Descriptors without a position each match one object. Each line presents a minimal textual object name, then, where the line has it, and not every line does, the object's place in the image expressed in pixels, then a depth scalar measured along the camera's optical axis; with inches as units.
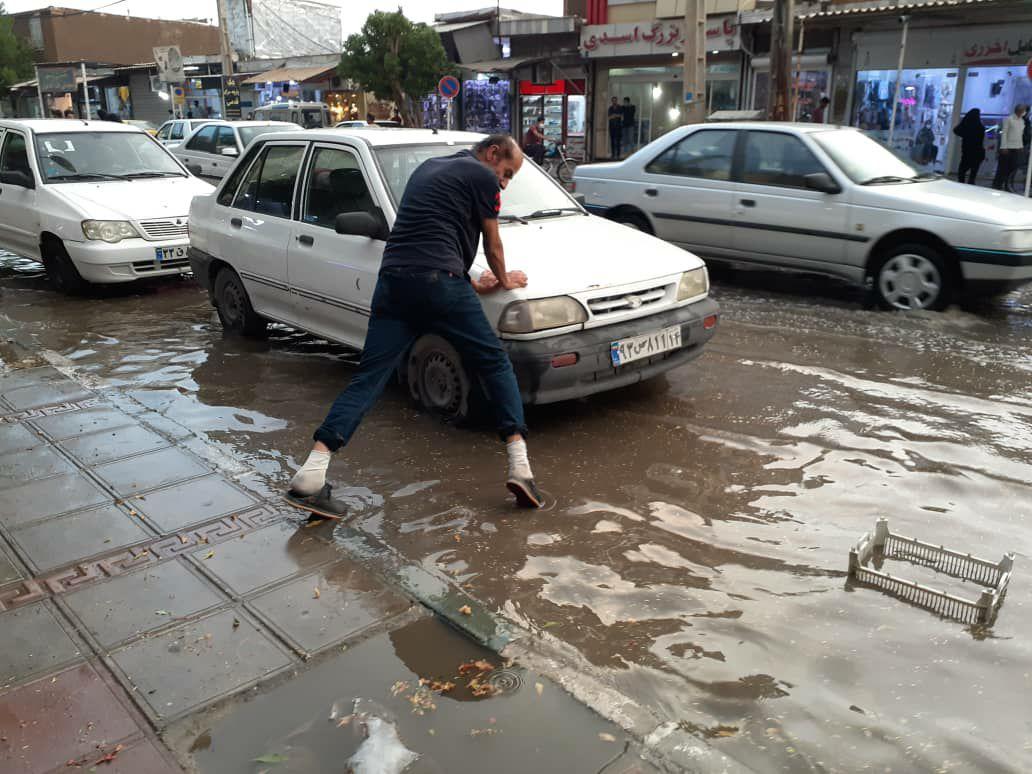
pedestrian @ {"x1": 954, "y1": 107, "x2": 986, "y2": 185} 619.6
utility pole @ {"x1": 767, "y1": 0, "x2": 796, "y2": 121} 529.7
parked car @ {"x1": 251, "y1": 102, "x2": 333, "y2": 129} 1045.8
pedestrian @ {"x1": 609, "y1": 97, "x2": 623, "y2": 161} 1008.9
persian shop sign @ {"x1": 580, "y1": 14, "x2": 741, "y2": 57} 904.9
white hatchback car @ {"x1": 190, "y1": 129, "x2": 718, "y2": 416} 184.4
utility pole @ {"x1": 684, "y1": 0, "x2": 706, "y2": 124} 569.3
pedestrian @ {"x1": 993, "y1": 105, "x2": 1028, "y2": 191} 606.9
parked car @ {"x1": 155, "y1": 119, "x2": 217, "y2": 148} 944.9
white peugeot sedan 283.3
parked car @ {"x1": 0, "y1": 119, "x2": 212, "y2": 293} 331.3
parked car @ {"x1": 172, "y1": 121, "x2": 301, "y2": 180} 580.4
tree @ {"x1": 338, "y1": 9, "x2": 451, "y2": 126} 1187.3
